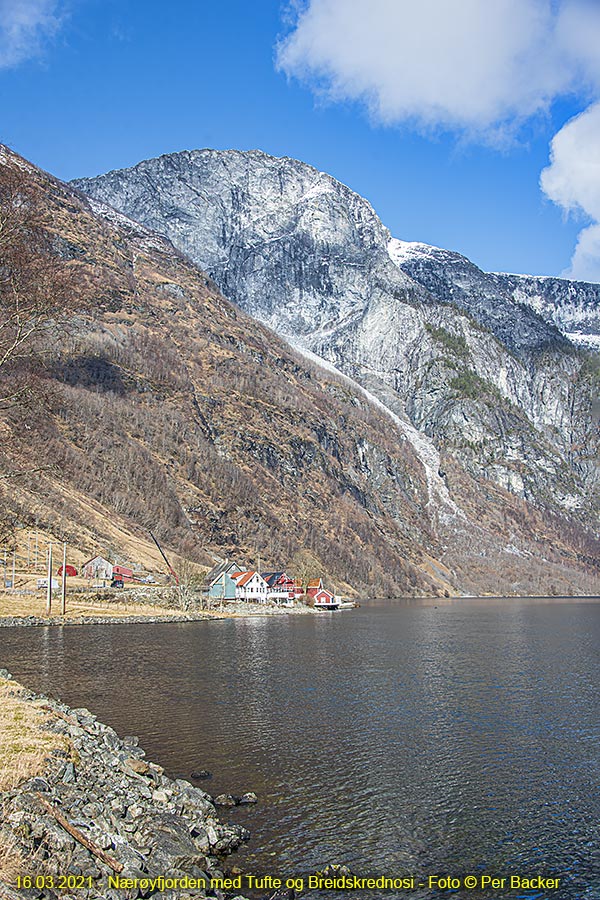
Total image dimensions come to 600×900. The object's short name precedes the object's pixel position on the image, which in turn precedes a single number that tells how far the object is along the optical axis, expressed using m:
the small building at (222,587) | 145.62
